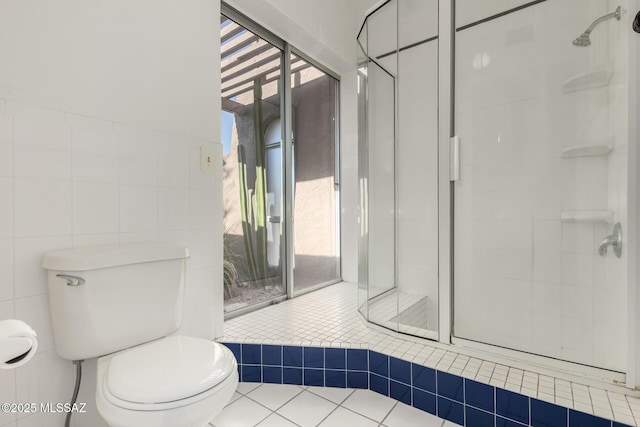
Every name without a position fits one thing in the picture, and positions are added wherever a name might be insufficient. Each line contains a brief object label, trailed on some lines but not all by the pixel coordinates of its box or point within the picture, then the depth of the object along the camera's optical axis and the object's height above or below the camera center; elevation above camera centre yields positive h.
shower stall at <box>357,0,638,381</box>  1.35 +0.15
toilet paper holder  0.67 -0.28
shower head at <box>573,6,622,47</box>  1.30 +0.80
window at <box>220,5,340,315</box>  2.06 +0.31
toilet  0.87 -0.46
